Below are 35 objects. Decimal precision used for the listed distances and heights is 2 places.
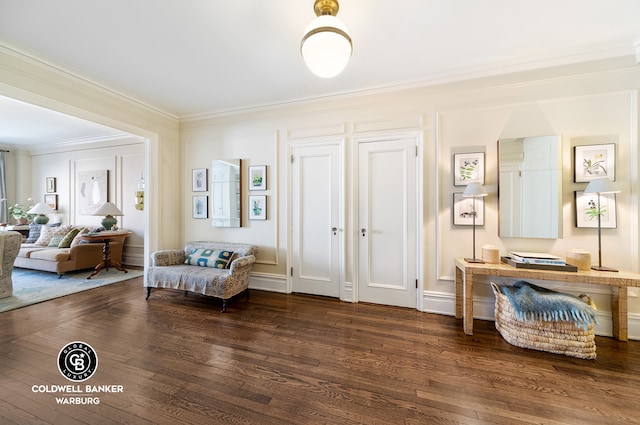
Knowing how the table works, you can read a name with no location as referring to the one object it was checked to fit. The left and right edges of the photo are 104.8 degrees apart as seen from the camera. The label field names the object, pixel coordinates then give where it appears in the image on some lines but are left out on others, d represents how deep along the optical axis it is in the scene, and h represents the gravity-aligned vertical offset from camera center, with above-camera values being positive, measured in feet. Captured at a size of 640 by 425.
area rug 10.67 -3.77
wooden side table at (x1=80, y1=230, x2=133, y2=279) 14.43 -1.79
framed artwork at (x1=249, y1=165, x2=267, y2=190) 12.37 +1.71
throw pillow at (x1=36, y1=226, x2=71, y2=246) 16.39 -1.41
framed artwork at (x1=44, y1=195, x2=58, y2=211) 19.76 +0.88
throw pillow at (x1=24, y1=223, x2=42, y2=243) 17.31 -1.49
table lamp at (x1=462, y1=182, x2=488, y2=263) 8.43 +0.57
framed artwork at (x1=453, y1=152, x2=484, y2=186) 9.25 +1.59
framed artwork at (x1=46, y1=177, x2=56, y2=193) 19.84 +2.25
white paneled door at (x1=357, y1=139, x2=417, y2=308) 10.20 -0.50
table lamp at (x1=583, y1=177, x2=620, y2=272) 7.23 +0.59
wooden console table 7.00 -2.04
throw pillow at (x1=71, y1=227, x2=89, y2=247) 14.89 -1.73
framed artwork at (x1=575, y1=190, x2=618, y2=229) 7.96 -0.02
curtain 19.67 +1.62
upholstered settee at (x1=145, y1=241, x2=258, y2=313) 10.07 -2.58
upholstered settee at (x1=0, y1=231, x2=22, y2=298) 10.76 -1.98
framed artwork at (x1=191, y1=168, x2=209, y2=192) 13.64 +1.75
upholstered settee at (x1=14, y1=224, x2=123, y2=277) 14.26 -2.37
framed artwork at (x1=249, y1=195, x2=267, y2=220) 12.40 +0.20
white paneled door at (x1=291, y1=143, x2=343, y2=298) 11.28 -0.39
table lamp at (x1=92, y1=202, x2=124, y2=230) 15.02 -0.08
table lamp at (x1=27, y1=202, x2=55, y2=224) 17.97 +0.00
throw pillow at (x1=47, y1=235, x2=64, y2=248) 15.90 -1.95
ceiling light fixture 5.23 +3.58
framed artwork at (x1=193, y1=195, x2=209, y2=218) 13.65 +0.29
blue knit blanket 6.77 -2.78
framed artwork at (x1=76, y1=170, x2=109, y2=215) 18.24 +1.65
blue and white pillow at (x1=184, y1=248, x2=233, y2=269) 11.38 -2.22
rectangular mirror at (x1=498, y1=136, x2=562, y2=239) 8.37 +0.80
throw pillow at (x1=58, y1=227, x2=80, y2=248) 15.47 -1.71
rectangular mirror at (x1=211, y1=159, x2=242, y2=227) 12.80 +0.94
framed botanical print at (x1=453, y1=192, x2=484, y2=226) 9.23 -0.01
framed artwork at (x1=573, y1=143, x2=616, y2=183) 7.96 +1.55
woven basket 6.82 -3.65
